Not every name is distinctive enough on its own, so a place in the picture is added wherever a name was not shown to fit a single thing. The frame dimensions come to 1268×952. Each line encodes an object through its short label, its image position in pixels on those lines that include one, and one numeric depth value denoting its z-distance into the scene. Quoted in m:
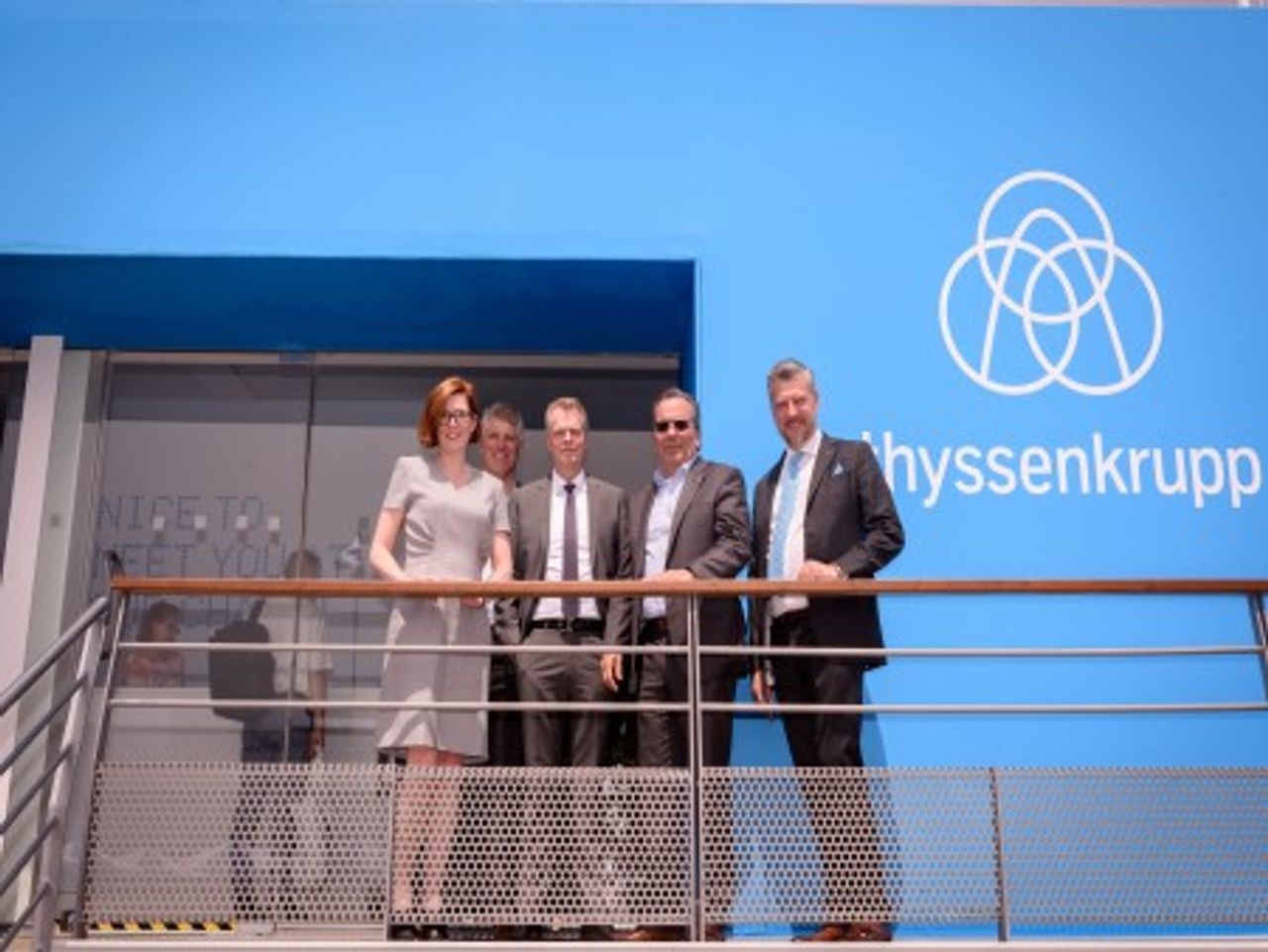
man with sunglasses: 3.81
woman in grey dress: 3.36
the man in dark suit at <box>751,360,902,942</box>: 3.66
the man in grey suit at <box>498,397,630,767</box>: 3.87
